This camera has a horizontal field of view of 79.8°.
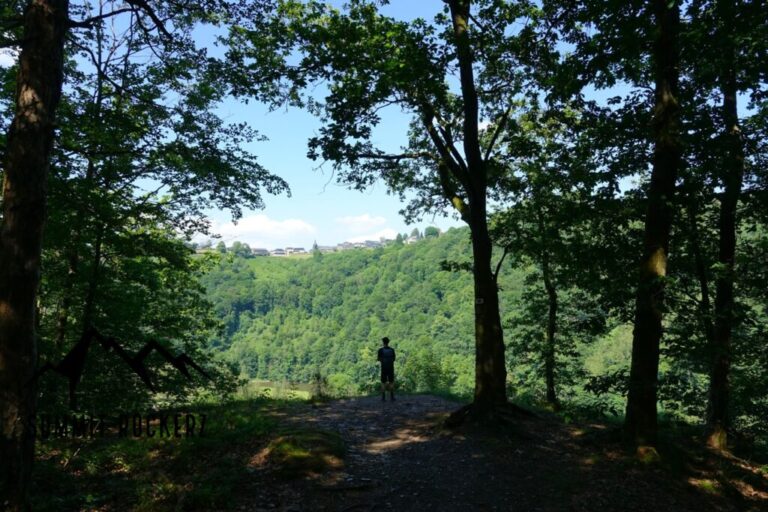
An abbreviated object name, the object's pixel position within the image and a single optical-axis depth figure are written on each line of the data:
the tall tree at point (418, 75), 9.73
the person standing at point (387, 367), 14.26
